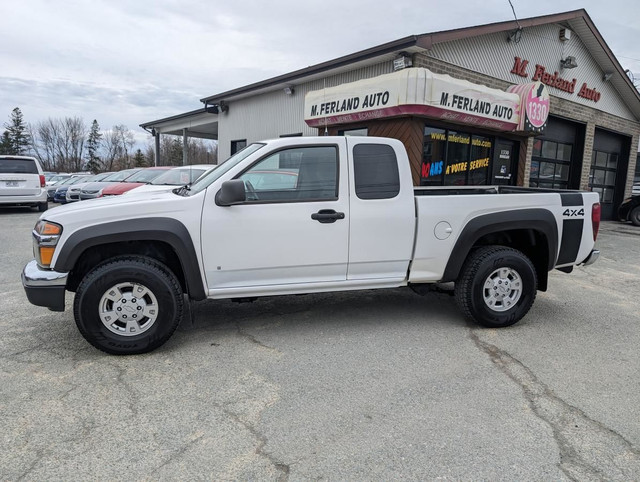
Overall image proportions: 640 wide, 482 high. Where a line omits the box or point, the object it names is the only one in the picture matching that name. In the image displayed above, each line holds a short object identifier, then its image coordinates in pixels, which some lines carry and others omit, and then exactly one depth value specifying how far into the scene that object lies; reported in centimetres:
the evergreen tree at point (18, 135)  7194
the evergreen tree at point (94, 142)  7838
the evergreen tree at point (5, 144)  6962
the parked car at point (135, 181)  1148
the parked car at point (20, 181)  1407
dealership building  959
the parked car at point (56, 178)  2612
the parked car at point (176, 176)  1091
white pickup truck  374
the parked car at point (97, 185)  1406
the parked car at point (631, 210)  1662
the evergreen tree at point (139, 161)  6238
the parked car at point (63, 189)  2012
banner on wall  880
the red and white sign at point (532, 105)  1087
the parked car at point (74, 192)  1627
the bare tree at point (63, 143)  7812
